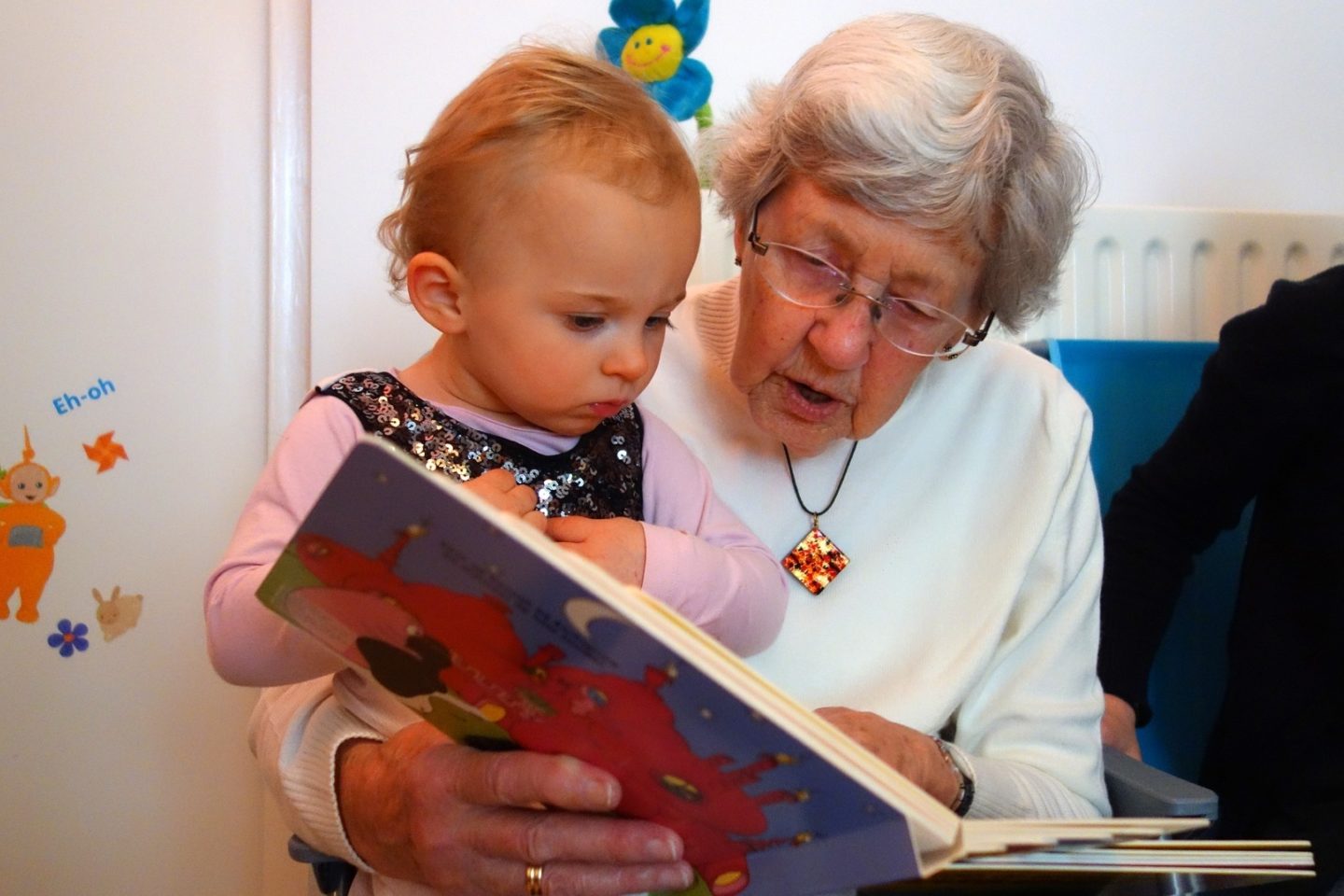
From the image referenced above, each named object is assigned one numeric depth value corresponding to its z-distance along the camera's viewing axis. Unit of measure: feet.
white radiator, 6.59
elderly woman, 3.71
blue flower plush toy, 5.10
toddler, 3.13
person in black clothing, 4.84
